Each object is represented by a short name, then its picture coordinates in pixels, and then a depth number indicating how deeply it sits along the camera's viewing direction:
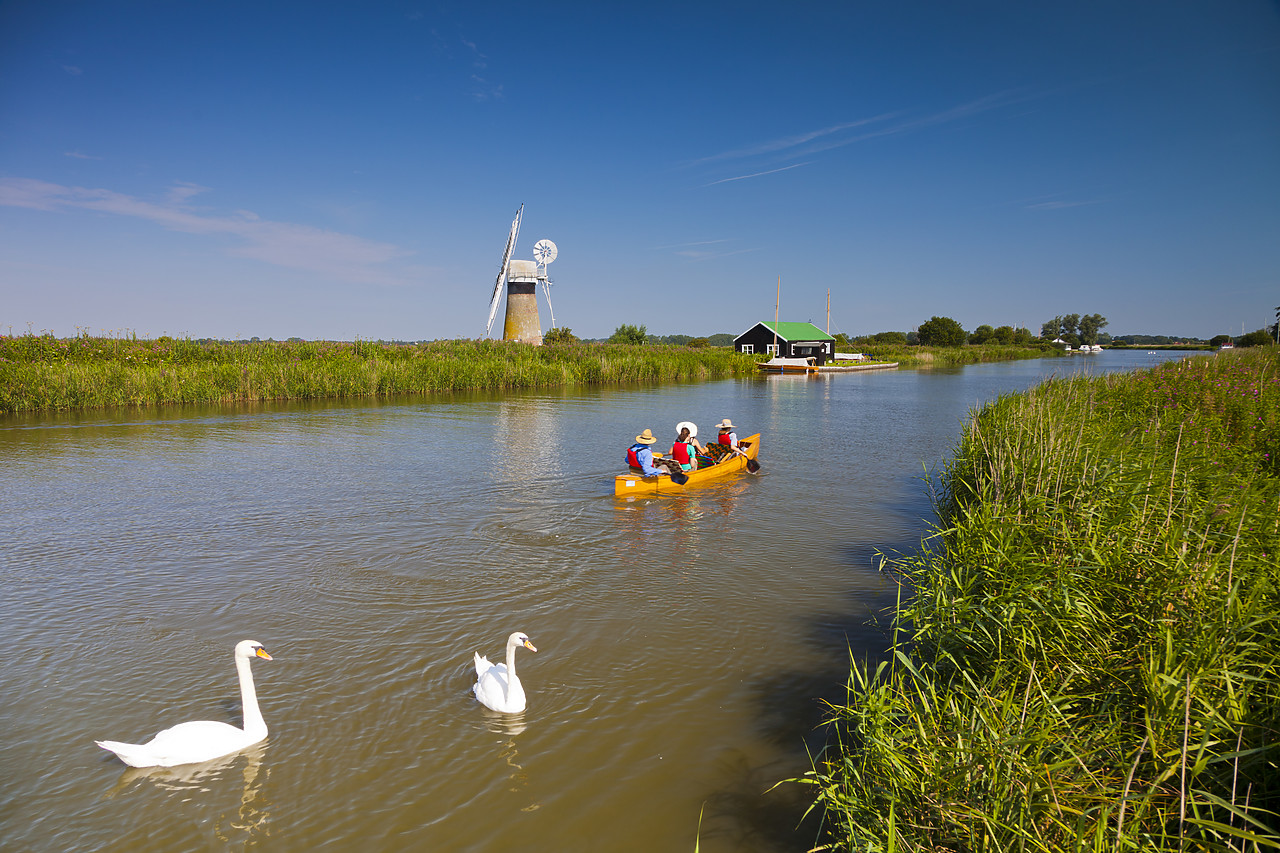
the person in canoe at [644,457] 12.54
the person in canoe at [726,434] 14.41
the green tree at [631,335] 67.56
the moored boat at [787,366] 56.16
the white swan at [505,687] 5.13
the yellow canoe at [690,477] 12.10
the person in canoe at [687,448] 13.16
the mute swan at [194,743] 4.43
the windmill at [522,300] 55.47
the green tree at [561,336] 61.17
